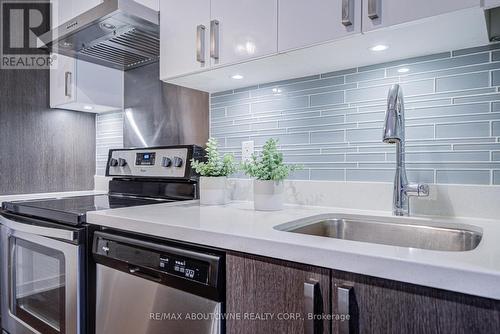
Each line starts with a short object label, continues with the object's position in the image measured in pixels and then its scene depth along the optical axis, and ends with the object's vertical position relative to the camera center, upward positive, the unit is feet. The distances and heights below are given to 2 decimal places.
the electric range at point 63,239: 3.98 -1.05
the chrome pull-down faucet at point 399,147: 3.53 +0.18
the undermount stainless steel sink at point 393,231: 3.19 -0.72
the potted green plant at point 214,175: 4.78 -0.18
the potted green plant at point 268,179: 4.14 -0.21
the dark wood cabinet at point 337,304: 1.85 -0.90
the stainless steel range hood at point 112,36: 4.73 +2.09
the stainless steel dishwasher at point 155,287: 2.84 -1.21
